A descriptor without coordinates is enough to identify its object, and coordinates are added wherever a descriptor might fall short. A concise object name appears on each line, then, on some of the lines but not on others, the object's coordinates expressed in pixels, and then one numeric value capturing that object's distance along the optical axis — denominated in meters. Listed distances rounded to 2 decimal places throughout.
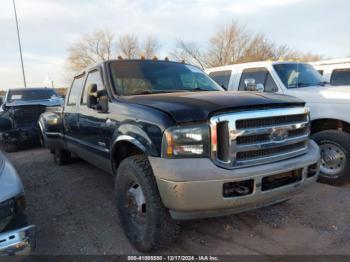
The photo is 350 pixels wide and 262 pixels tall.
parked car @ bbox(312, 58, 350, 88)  7.46
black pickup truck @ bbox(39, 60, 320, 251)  2.50
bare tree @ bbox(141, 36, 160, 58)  37.87
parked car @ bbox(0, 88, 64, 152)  8.15
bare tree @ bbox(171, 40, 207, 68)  30.68
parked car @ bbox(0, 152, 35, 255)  2.29
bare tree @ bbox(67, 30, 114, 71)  39.09
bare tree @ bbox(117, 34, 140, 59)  37.47
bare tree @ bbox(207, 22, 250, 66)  29.72
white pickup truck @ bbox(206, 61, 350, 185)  4.63
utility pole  21.35
